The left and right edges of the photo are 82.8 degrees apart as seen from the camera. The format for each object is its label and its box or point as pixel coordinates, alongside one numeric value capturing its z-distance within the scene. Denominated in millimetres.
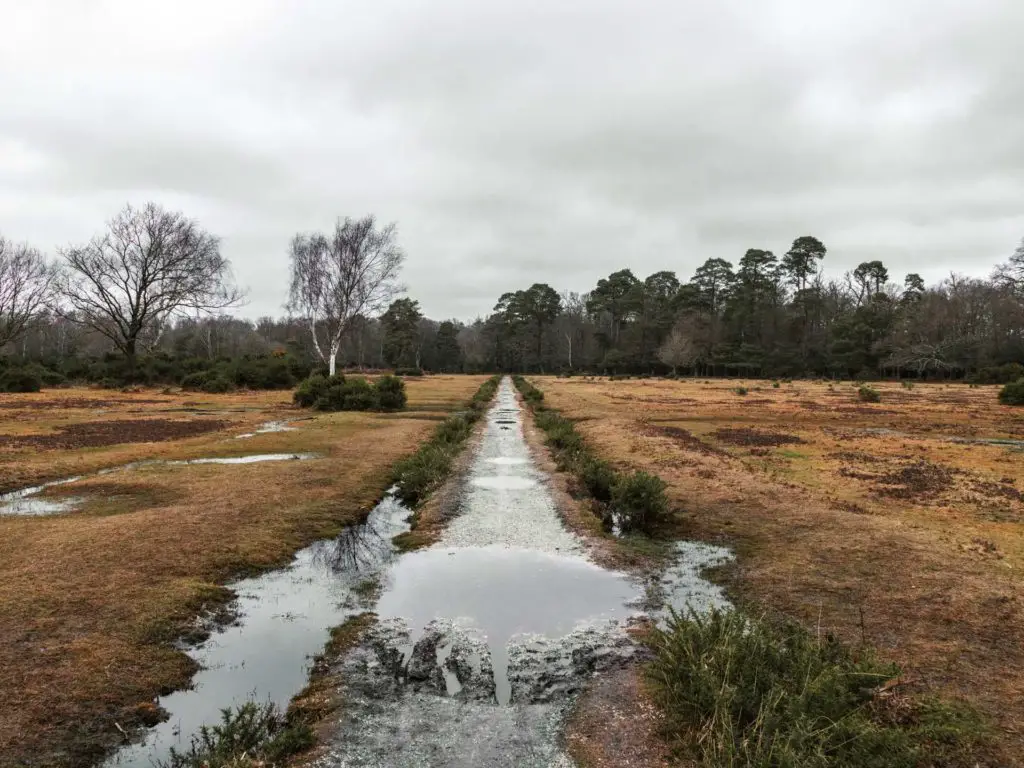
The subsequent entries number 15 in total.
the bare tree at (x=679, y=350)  86688
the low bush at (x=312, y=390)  32125
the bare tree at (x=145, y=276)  46906
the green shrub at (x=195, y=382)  44250
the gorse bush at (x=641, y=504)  10828
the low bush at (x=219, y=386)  42938
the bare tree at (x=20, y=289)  55969
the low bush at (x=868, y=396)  38812
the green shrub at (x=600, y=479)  13325
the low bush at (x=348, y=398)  31578
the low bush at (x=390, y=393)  31969
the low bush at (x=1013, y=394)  36031
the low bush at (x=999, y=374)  56716
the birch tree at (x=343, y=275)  44781
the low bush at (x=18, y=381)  40344
